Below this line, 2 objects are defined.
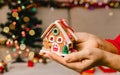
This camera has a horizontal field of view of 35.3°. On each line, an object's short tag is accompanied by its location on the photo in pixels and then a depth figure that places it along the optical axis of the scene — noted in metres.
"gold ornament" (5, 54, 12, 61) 1.95
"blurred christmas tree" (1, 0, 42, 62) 1.82
